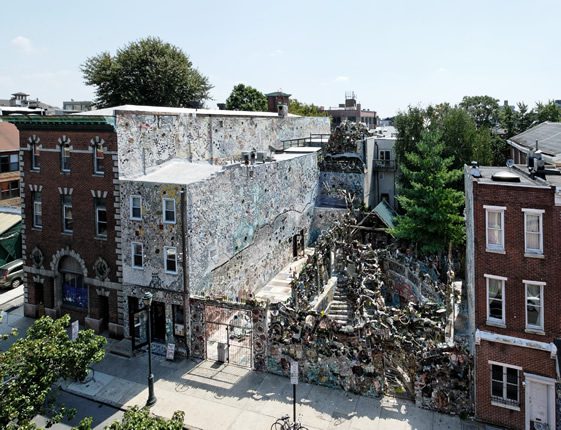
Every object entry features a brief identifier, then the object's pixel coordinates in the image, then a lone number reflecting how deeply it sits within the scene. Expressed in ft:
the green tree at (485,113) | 202.39
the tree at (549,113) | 175.52
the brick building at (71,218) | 90.33
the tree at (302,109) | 306.39
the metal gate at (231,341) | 83.35
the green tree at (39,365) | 39.75
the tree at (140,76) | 196.54
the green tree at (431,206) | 118.52
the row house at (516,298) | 60.23
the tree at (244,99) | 266.36
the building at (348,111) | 399.24
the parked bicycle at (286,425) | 62.44
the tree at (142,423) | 34.76
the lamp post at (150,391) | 70.33
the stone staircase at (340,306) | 98.89
